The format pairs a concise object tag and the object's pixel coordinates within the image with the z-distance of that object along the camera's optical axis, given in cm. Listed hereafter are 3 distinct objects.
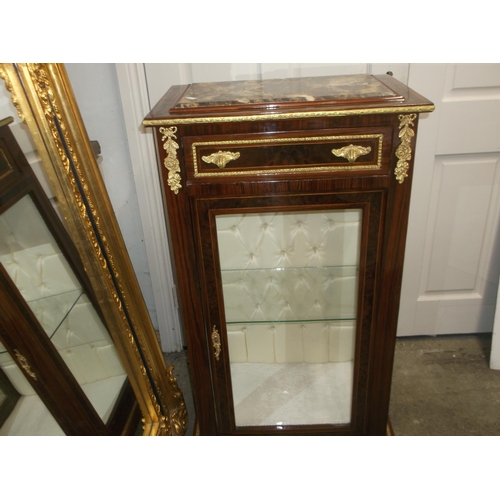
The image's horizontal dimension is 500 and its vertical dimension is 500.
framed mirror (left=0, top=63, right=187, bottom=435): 76
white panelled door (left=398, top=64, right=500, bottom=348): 119
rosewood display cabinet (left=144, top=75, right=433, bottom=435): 77
